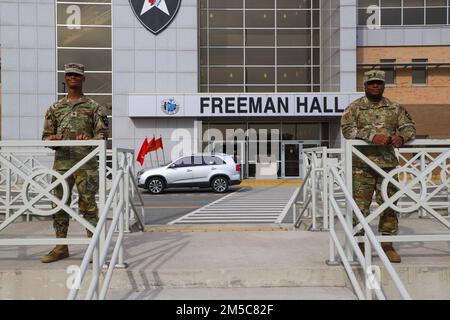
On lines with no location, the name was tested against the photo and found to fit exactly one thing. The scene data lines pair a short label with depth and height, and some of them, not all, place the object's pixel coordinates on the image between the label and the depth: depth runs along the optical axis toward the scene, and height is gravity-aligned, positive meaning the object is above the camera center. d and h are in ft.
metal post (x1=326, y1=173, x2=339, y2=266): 15.74 -2.94
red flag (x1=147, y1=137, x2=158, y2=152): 77.32 +1.96
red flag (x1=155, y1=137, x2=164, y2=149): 81.00 +2.62
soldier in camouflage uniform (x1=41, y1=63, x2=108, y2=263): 16.97 +0.92
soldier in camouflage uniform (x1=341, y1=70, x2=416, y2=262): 16.69 +0.85
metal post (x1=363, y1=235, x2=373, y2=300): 12.42 -3.12
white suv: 63.31 -2.67
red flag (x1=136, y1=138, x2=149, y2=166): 75.56 +0.76
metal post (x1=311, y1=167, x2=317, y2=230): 23.91 -2.13
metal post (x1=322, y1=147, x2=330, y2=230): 21.07 -1.50
